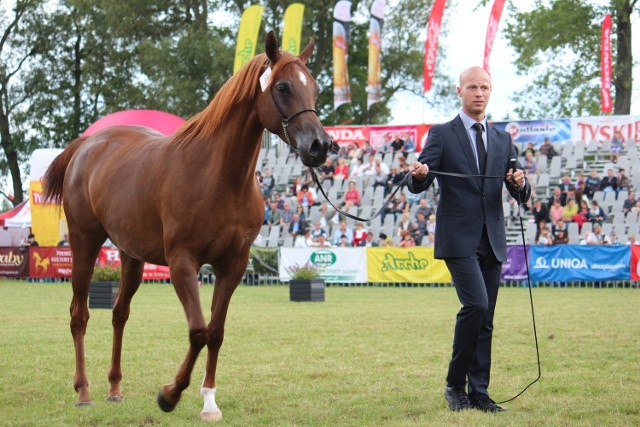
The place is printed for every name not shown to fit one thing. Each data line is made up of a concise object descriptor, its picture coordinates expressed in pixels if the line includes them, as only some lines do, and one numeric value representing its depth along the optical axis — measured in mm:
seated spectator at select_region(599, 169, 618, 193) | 24156
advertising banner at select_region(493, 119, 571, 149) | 28375
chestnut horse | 5531
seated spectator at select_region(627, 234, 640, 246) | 21028
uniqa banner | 20766
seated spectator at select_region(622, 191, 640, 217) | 23034
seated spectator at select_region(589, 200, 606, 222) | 22469
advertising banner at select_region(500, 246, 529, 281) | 21562
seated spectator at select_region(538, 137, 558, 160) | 27344
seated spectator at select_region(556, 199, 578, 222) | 22783
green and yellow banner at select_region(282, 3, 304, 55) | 31125
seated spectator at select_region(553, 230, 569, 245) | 21875
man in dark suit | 5824
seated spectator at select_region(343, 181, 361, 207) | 25984
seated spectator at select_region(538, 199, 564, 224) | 22881
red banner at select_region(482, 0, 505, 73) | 29484
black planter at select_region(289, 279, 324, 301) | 17453
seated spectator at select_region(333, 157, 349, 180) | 28641
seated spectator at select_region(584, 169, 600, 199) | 24031
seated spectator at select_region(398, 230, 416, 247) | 22653
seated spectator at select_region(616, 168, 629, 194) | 24156
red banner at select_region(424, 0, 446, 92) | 29672
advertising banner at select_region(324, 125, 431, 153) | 29250
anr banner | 22453
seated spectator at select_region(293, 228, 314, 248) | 23727
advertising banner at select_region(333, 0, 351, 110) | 33156
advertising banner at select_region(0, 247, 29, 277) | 25781
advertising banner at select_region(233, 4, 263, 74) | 30906
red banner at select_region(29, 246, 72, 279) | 24859
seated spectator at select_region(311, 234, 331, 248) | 22641
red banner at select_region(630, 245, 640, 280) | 20453
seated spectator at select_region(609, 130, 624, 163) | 26969
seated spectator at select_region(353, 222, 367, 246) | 23484
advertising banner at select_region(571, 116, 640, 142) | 27547
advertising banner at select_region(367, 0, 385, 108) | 32938
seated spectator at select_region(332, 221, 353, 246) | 23594
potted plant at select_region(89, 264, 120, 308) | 15336
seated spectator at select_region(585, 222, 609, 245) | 21641
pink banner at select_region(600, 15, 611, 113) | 31844
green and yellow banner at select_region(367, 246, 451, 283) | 21797
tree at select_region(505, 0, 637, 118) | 36312
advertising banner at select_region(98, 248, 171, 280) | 24000
